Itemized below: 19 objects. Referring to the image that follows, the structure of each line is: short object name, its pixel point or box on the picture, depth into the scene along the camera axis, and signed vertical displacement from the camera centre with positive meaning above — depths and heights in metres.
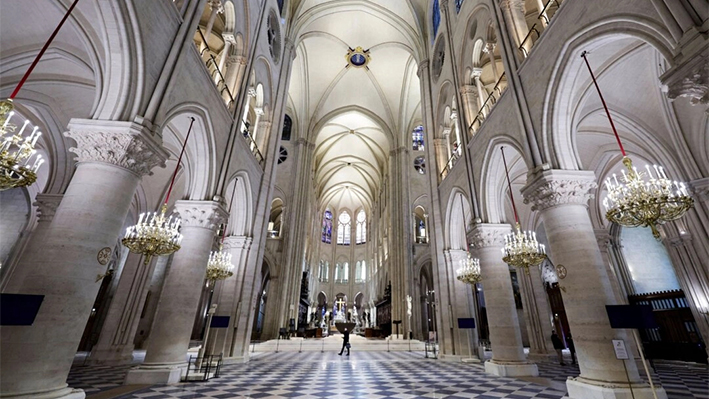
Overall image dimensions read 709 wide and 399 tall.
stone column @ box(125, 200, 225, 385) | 6.14 +0.59
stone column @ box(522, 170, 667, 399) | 4.65 +0.86
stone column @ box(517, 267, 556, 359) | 12.48 +0.86
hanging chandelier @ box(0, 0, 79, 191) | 3.45 +1.74
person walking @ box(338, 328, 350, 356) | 12.12 -0.27
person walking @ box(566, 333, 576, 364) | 10.06 -0.44
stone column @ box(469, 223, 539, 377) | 7.74 +0.78
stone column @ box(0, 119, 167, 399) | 3.54 +0.85
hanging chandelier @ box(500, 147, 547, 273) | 7.29 +1.84
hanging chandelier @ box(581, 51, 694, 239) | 4.21 +1.76
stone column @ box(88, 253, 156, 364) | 10.24 +0.34
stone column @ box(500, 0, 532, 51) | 7.92 +7.65
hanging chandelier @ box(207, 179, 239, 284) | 8.61 +1.62
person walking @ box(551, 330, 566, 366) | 10.09 -0.30
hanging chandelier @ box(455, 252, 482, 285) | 10.09 +1.93
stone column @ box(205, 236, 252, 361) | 9.16 +0.85
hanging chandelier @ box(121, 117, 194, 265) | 5.90 +1.51
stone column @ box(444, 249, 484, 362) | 10.76 +0.82
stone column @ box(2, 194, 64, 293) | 9.39 +3.15
